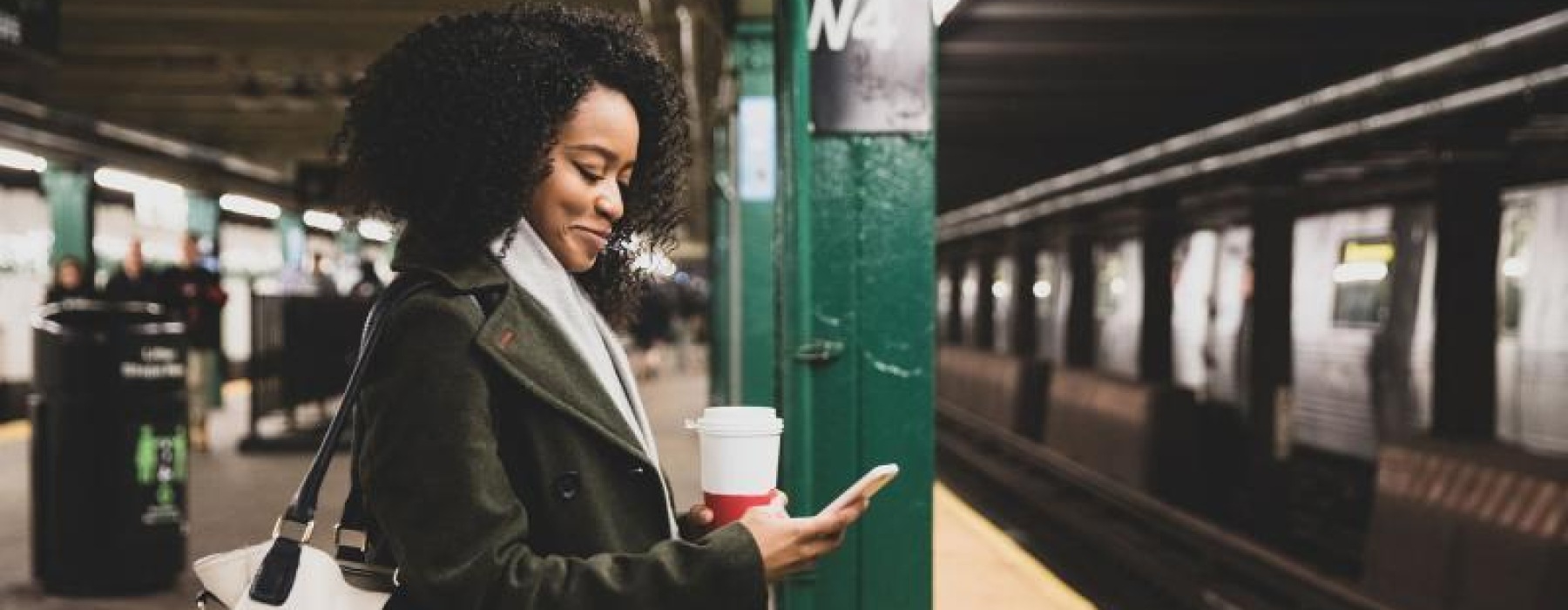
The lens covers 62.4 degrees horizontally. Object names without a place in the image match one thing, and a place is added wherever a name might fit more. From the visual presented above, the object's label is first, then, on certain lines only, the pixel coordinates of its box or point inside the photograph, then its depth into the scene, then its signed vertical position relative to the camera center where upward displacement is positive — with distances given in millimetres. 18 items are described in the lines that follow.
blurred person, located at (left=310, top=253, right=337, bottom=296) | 11580 +61
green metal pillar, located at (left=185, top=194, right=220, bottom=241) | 18547 +1008
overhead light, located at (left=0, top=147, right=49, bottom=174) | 13500 +1339
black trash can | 5695 -793
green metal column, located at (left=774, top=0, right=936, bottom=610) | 3582 -90
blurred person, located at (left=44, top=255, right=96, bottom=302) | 10977 +15
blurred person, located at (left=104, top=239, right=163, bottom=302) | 10336 +36
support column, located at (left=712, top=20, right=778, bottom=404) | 9062 +477
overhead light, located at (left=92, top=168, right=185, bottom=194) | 15539 +1319
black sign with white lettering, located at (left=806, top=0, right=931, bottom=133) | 3402 +596
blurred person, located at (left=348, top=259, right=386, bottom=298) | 12188 +61
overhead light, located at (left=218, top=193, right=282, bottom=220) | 19266 +1244
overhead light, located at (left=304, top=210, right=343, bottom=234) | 21867 +1139
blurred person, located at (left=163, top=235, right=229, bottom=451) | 10781 -185
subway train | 7578 -754
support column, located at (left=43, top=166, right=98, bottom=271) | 14633 +863
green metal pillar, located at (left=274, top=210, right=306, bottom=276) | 21766 +889
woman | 1337 -76
